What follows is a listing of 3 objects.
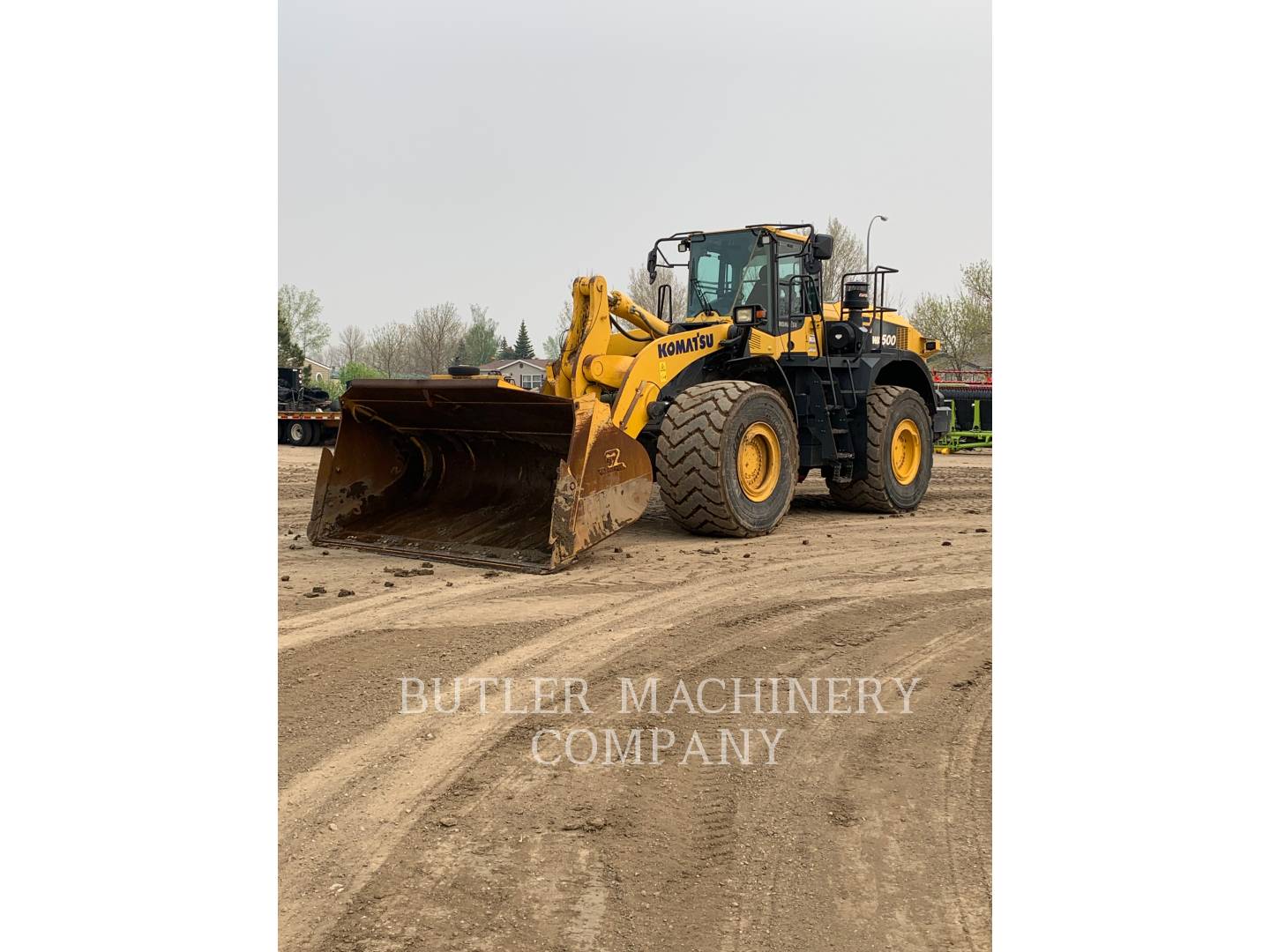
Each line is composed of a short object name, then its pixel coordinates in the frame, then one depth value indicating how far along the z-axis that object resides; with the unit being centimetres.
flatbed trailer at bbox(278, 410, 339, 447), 2417
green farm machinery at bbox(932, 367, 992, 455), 1936
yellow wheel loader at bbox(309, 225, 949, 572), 729
